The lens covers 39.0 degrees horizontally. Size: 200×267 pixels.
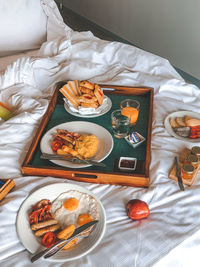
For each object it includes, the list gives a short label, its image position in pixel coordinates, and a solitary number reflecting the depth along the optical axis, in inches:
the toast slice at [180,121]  45.1
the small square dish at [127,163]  37.8
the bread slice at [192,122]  44.4
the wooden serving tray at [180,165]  36.7
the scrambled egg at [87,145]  39.8
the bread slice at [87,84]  49.1
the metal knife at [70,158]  37.9
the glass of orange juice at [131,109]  45.8
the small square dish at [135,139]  42.0
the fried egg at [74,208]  32.3
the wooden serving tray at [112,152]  36.8
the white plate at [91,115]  48.2
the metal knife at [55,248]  28.2
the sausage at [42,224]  31.1
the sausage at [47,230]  30.7
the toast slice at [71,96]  48.8
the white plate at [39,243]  29.1
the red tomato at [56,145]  40.8
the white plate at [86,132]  38.9
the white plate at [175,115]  44.5
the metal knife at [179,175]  35.7
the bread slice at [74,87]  50.2
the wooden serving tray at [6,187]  34.6
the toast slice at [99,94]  48.4
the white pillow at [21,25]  67.2
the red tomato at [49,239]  30.2
